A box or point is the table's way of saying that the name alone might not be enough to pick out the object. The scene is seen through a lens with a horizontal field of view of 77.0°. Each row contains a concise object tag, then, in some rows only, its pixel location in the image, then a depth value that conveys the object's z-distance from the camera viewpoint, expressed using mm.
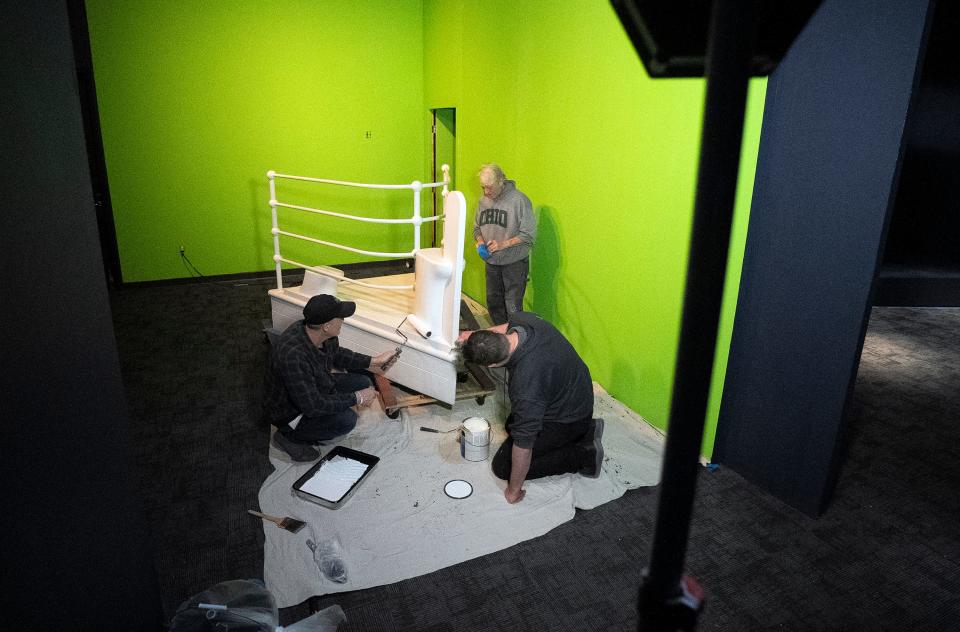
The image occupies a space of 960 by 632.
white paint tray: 2863
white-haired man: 4211
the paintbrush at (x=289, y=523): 2672
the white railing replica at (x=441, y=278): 3277
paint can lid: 2939
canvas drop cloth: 2498
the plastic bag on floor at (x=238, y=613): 1910
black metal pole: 324
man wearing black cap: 3102
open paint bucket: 3162
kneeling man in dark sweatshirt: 2756
